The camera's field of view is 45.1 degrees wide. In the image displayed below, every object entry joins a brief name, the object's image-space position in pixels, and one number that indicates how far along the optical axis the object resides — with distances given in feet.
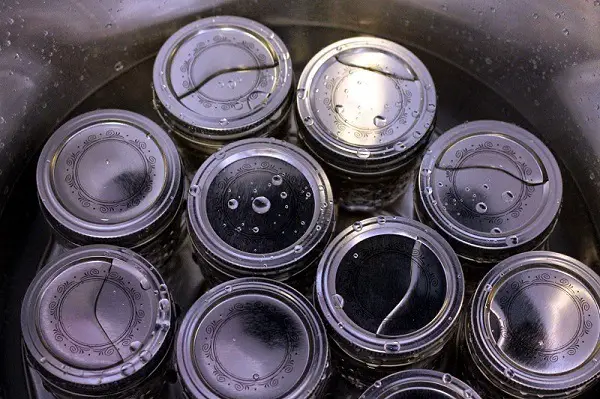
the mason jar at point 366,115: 1.16
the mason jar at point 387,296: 1.01
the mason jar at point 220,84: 1.18
